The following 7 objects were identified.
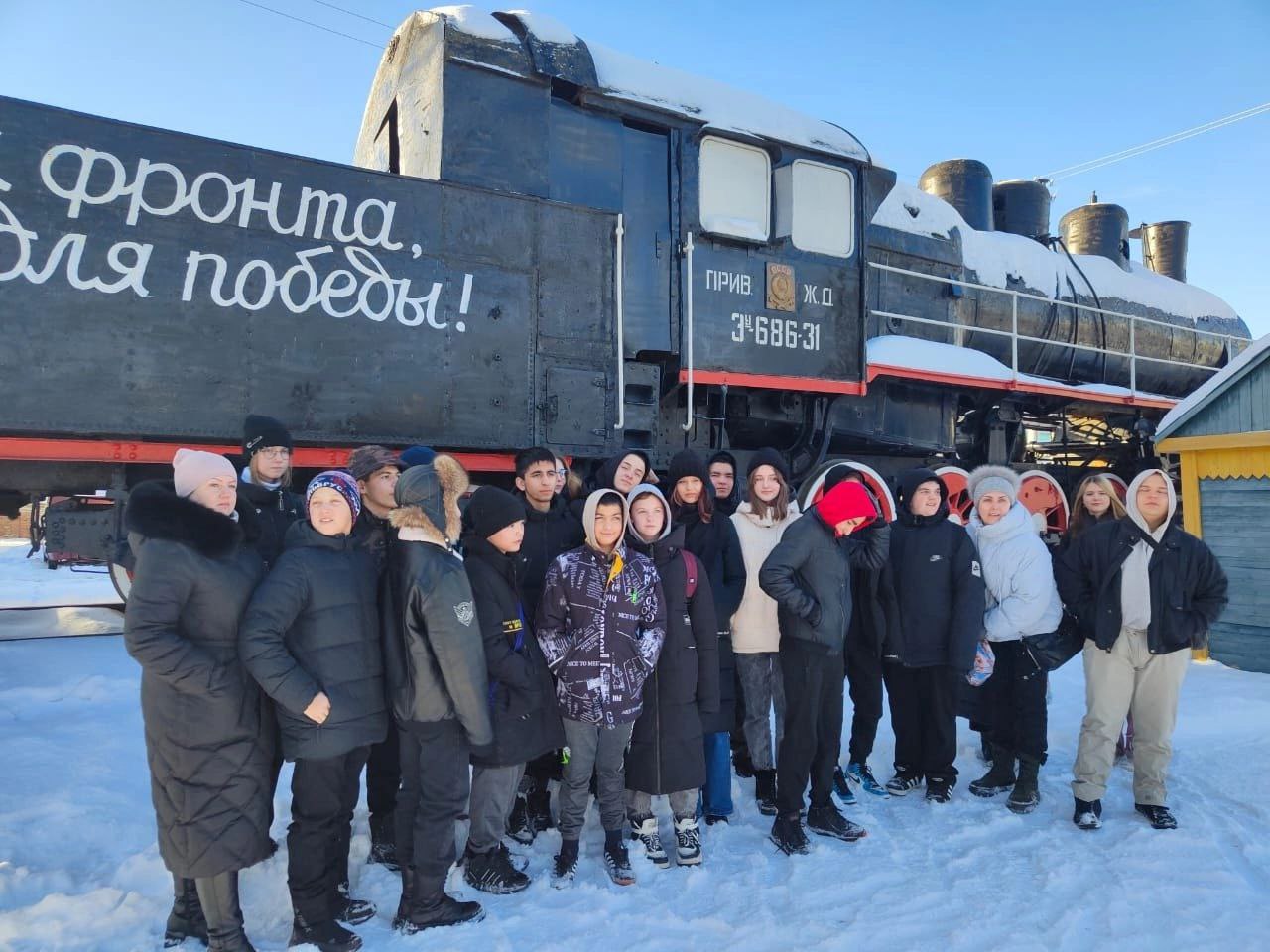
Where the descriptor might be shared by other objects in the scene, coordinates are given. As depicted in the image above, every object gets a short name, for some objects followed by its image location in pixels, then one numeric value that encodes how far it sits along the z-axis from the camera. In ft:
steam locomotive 13.70
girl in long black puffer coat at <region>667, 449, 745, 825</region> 12.41
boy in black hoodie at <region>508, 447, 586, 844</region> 11.88
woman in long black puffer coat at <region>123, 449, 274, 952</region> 8.10
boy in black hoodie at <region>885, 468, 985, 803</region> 13.33
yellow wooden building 21.31
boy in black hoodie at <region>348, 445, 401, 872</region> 10.71
